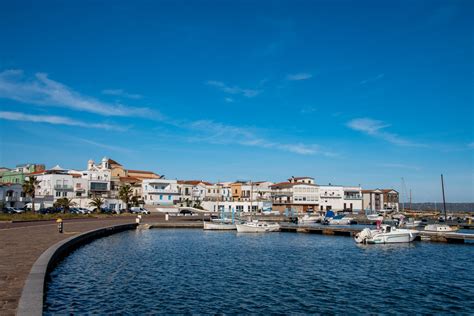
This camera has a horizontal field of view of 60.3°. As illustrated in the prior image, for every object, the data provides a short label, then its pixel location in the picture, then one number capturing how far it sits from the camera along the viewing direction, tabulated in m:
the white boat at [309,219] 98.34
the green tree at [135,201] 118.20
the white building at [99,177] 122.36
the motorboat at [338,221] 98.53
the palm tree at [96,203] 102.47
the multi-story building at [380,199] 155.39
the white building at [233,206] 126.62
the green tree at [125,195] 111.38
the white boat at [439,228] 67.06
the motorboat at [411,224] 78.86
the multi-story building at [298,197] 141.12
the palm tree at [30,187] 89.81
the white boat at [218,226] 73.69
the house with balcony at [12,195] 98.19
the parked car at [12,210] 85.47
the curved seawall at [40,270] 14.07
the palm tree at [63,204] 96.18
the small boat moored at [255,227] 71.50
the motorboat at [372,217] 106.41
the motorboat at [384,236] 55.47
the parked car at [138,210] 111.71
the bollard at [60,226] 44.59
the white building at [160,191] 126.88
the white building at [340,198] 143.75
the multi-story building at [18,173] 126.47
